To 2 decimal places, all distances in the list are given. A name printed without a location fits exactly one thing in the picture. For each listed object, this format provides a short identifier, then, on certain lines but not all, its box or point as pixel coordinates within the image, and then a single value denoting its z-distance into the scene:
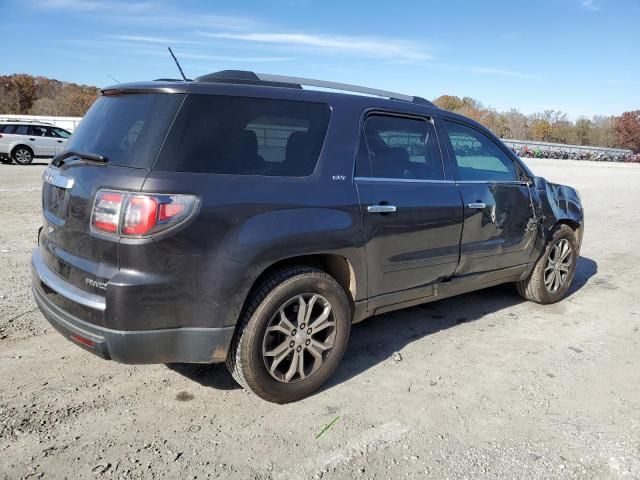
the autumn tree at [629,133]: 91.81
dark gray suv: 2.56
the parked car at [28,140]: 18.67
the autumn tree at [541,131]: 89.00
